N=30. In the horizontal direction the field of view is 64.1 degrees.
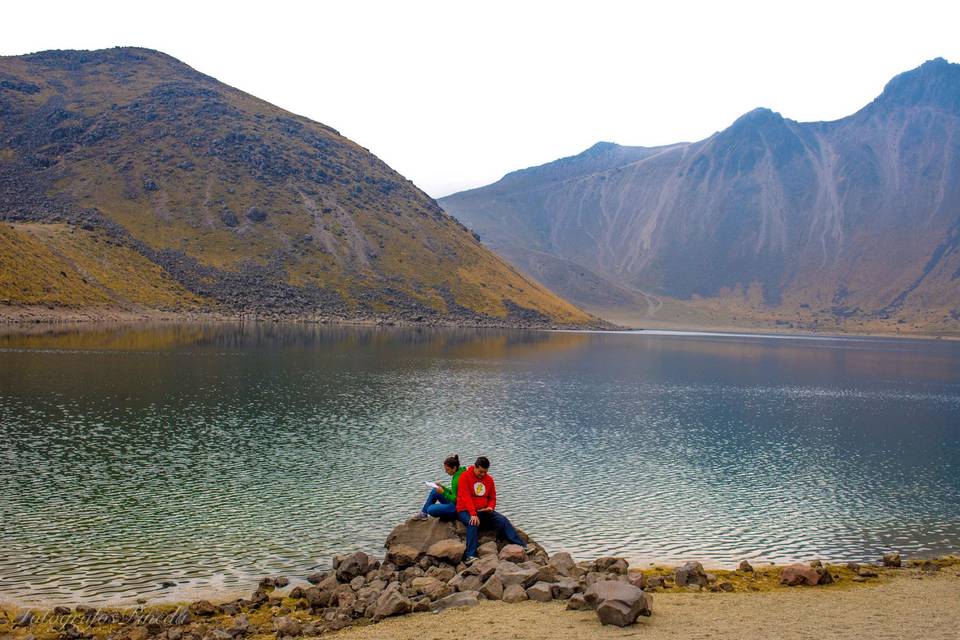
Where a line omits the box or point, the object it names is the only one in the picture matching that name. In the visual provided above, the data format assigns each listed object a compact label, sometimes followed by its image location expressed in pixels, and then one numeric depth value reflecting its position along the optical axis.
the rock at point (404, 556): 25.75
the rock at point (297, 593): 24.00
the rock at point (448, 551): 25.64
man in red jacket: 26.00
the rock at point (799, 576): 25.83
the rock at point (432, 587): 22.50
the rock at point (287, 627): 20.20
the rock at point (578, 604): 20.12
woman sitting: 26.88
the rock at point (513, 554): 25.15
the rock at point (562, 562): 23.81
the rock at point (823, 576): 25.94
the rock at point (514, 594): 21.52
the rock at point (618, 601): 18.73
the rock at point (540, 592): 21.36
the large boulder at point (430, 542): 25.78
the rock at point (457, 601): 21.44
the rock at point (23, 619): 20.70
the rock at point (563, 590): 21.50
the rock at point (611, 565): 25.02
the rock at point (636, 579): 22.88
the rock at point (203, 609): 22.12
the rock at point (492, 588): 21.86
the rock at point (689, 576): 25.17
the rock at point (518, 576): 22.48
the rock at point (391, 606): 21.22
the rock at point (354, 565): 24.92
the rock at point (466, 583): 22.97
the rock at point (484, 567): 23.55
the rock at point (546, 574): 22.69
